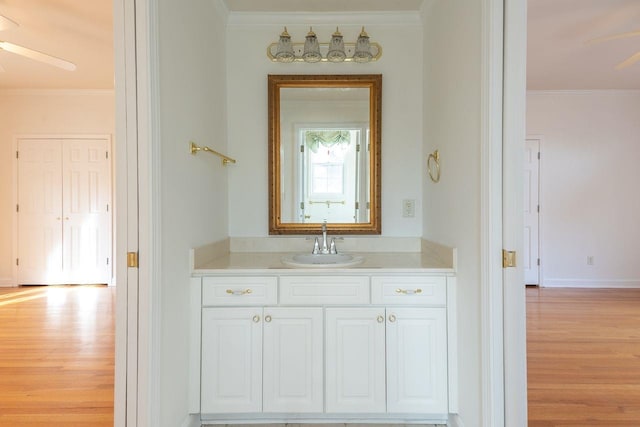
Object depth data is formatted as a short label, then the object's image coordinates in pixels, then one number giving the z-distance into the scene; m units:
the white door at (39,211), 4.96
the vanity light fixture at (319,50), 2.36
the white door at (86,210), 4.97
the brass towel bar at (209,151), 1.82
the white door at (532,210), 4.93
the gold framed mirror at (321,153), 2.44
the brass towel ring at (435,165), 2.12
